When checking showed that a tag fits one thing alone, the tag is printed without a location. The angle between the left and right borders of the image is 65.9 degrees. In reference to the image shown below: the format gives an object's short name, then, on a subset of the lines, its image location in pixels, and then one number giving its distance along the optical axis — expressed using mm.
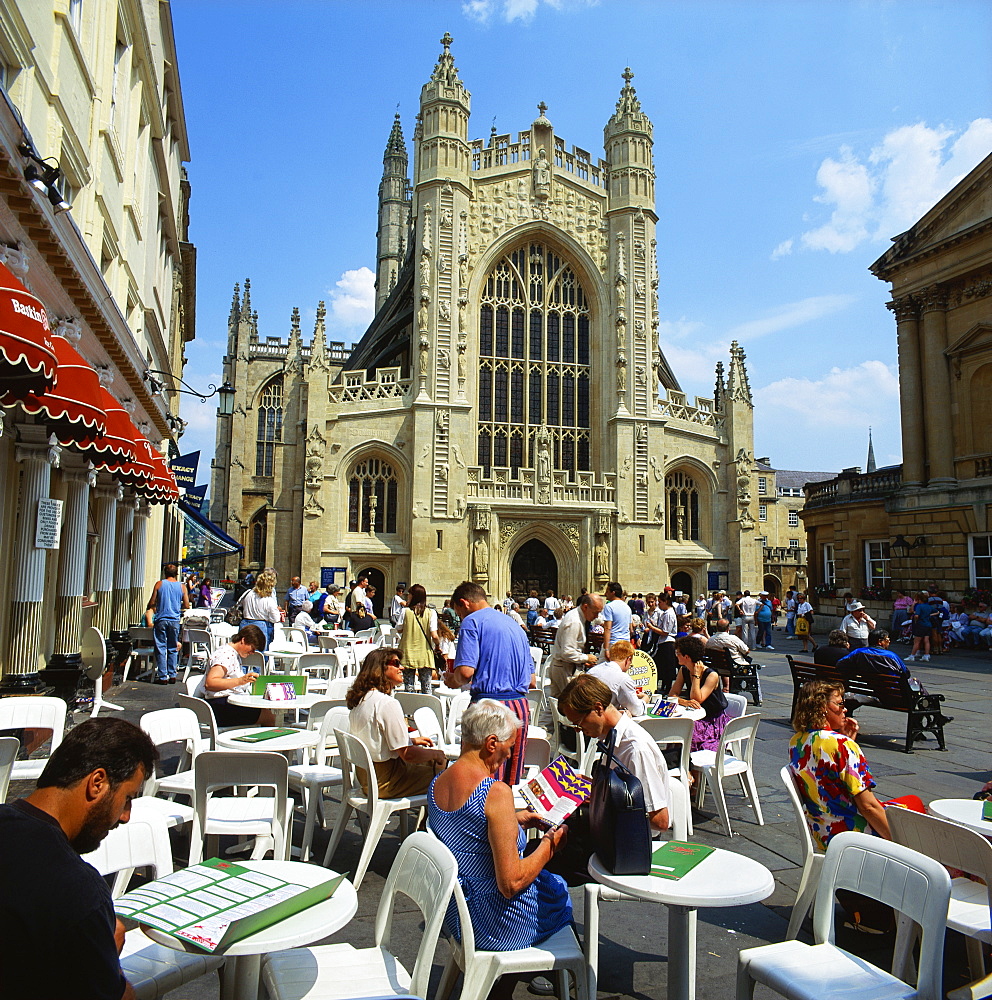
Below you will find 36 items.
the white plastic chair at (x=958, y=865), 2852
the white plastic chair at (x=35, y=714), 5191
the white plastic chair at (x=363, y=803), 4375
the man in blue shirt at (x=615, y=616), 9586
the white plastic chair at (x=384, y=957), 2500
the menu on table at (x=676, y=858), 3098
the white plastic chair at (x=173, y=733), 4641
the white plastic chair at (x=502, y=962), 2701
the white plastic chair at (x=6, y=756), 4148
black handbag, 2996
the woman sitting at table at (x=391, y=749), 4754
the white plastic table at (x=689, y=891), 2867
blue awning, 22797
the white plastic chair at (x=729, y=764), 5543
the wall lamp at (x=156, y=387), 13867
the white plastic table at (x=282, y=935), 2320
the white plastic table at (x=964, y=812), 3918
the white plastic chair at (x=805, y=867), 3492
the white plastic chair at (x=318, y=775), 4906
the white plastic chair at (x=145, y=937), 2516
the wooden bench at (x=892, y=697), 8031
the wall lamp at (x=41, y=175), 6363
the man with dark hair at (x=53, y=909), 1770
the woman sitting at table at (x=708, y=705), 6230
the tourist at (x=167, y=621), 11680
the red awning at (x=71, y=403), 5867
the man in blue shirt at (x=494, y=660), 5336
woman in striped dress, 2861
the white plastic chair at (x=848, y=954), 2537
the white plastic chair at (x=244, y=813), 3984
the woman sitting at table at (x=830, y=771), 3781
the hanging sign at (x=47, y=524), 8055
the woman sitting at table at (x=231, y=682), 6227
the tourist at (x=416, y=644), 9047
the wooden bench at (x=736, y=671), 10031
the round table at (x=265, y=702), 5984
